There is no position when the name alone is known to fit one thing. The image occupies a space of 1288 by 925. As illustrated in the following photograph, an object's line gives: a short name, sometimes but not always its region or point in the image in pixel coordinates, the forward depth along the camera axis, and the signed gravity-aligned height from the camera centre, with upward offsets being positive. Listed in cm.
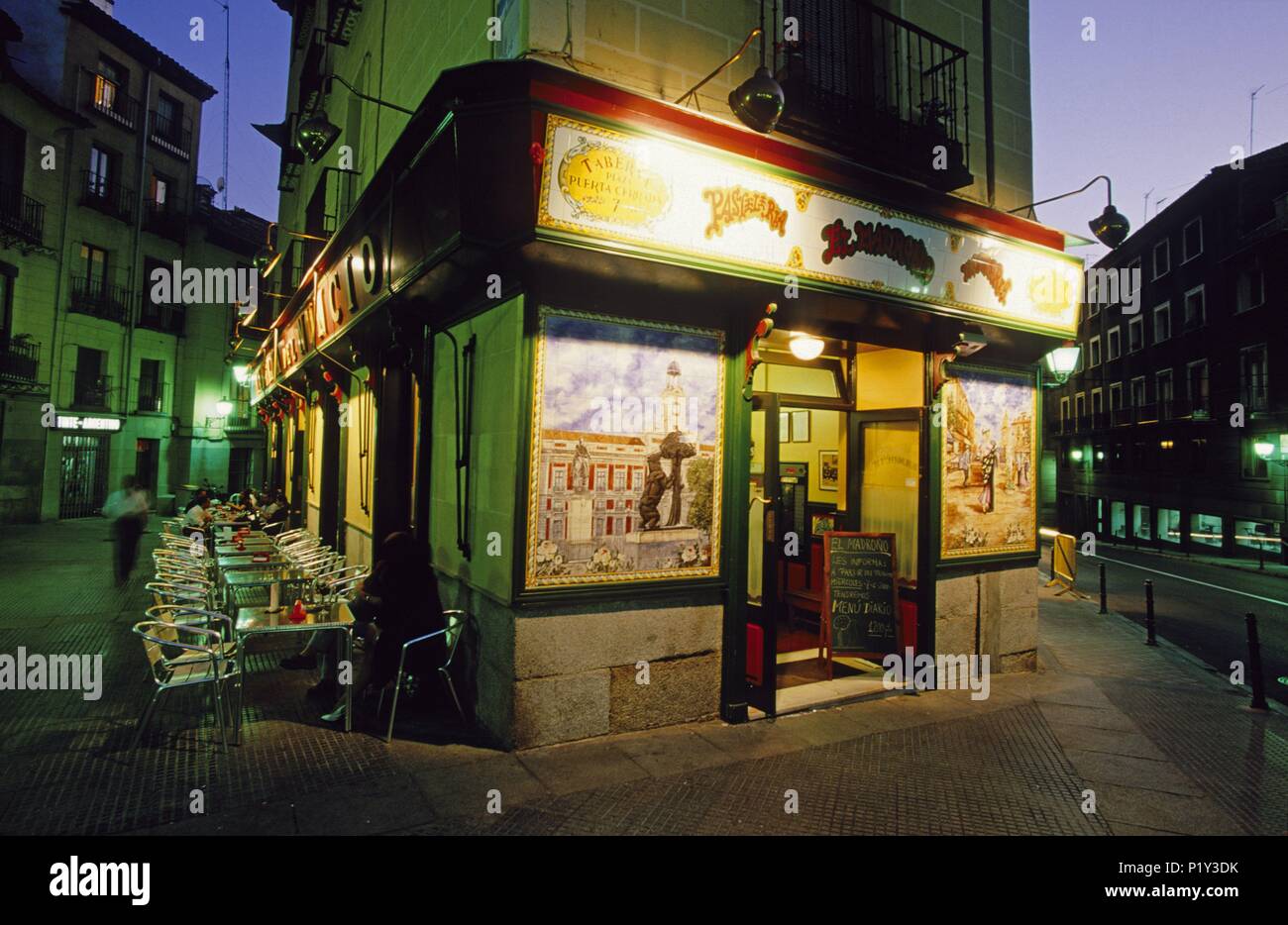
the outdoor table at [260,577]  756 -121
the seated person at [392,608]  588 -111
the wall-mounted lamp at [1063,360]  911 +177
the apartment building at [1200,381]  2511 +499
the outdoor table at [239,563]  895 -112
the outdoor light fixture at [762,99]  560 +319
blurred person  1156 -77
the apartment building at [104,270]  2169 +728
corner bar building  525 +99
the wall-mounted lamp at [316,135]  702 +357
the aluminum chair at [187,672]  511 -153
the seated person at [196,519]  1316 -81
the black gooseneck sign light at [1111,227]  821 +322
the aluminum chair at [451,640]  586 -143
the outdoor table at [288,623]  558 -122
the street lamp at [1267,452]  2270 +144
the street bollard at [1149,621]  1029 -194
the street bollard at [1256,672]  719 -189
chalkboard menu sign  764 -118
